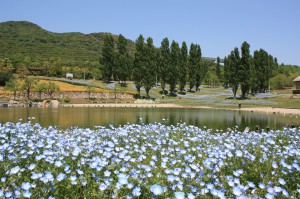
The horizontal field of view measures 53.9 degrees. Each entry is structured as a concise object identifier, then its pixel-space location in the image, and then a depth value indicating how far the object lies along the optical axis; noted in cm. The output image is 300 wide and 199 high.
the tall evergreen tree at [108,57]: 6756
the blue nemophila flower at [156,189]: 378
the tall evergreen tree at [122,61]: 6519
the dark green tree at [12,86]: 4927
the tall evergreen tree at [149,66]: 5478
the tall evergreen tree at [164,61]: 6046
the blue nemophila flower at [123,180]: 409
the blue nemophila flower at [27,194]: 367
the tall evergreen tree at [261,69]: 6500
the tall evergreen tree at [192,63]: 6575
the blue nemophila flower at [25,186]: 380
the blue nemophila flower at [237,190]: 401
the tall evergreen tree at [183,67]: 6194
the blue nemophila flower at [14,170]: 436
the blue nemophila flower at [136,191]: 395
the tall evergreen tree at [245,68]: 5512
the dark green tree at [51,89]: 5331
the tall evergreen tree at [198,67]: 6647
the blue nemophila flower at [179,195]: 381
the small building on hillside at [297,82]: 6254
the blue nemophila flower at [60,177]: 428
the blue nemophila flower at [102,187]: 407
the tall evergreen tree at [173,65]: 5988
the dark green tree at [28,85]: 5148
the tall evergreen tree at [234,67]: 5641
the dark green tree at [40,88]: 5199
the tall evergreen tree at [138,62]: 5525
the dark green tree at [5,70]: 5747
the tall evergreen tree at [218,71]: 9844
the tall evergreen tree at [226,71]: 7061
